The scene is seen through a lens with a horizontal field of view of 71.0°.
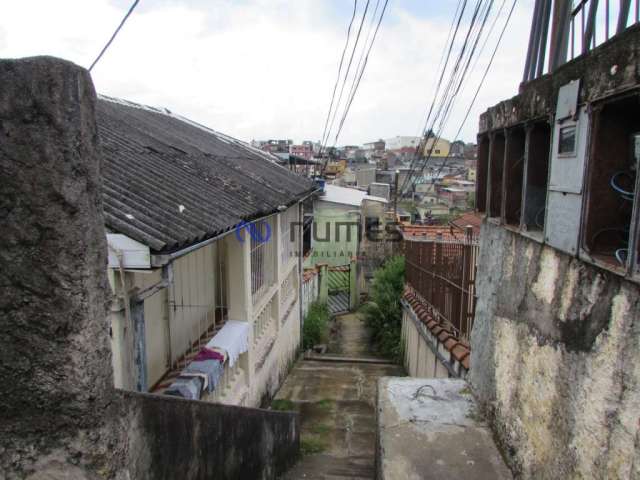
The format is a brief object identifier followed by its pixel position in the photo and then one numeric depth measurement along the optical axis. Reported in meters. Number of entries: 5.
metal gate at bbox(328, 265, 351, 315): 19.15
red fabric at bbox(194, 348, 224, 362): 5.70
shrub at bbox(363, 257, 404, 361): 12.34
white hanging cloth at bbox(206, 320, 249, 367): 6.08
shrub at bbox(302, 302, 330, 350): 13.50
